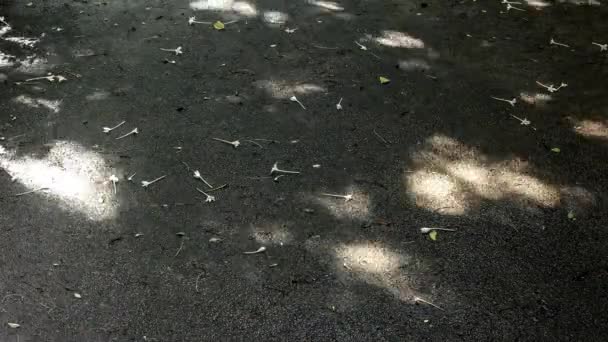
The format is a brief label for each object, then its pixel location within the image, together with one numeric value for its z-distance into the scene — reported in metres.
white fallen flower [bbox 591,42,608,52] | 4.91
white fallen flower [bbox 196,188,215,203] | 3.47
